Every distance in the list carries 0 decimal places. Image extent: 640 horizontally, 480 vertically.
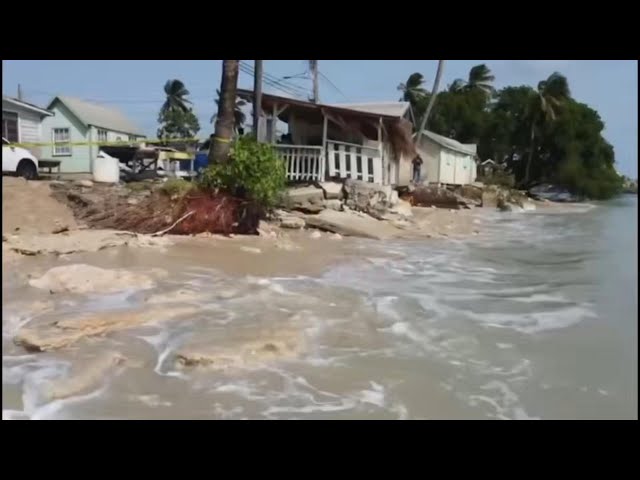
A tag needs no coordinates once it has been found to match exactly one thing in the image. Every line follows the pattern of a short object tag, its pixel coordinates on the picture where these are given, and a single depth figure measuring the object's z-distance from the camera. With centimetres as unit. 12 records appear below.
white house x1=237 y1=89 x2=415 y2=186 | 1850
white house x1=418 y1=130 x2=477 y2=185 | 3250
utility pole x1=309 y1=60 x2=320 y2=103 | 2161
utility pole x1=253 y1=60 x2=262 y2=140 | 1623
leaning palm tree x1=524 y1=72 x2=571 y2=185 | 4069
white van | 1384
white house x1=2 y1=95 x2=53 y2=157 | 1909
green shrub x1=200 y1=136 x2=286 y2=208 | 1127
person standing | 3219
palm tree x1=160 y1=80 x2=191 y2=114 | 5150
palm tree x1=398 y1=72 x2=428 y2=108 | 4797
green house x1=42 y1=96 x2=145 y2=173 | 2411
